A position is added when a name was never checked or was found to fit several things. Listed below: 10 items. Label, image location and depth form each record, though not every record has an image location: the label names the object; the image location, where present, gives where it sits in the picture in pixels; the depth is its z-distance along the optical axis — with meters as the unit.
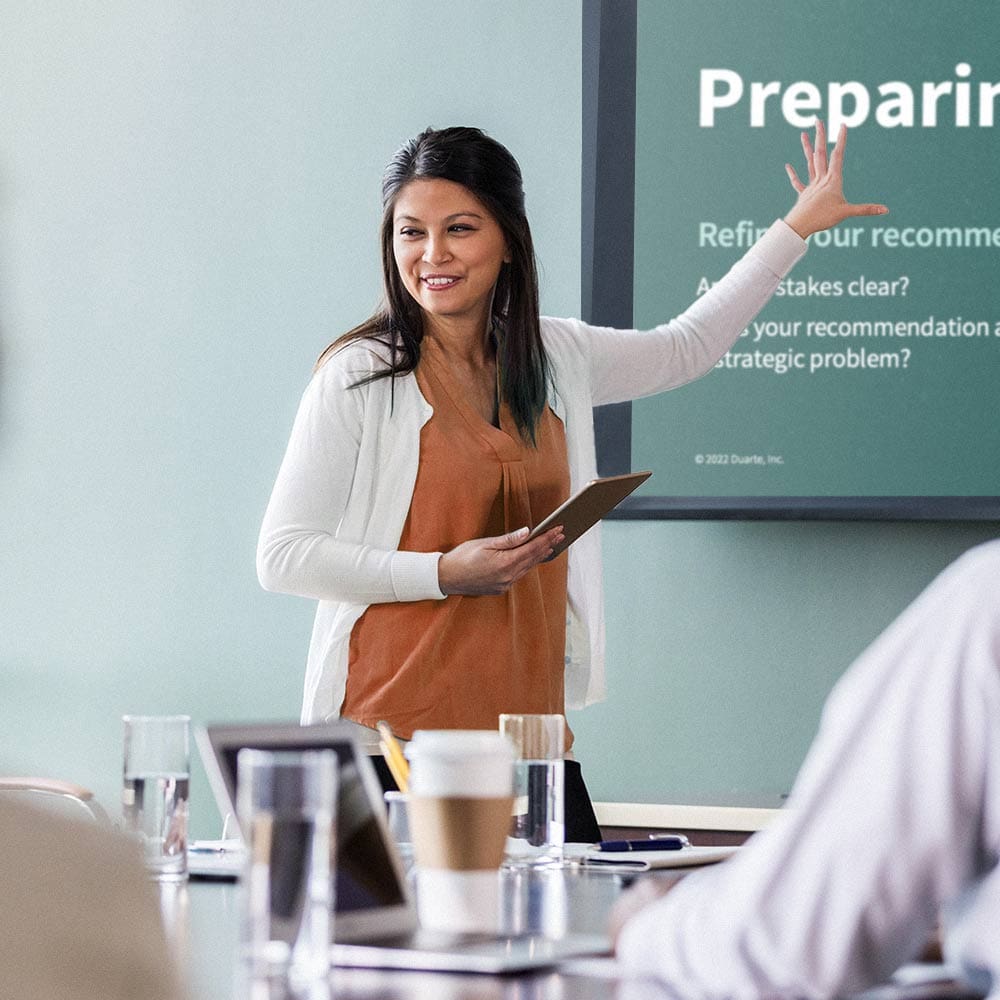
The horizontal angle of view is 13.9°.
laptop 3.32
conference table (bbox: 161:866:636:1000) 3.21
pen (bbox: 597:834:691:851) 4.06
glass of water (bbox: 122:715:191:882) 3.81
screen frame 5.57
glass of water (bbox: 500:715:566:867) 3.99
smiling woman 4.72
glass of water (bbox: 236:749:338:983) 3.20
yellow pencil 3.75
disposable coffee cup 3.42
